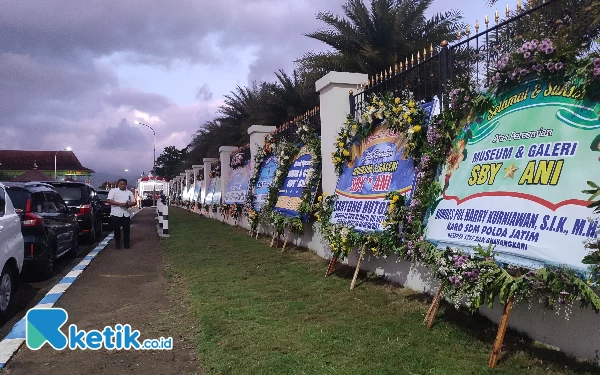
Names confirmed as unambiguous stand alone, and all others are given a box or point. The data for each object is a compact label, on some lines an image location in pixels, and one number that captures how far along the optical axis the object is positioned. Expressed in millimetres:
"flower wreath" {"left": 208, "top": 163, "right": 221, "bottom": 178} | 21816
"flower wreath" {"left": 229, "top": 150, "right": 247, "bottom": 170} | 17062
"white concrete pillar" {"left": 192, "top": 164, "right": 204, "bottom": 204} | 29839
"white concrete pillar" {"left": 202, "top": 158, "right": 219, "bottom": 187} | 25516
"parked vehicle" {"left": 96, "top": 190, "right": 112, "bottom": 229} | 17766
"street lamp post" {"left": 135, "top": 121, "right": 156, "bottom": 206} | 43844
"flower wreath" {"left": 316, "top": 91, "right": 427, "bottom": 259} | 5953
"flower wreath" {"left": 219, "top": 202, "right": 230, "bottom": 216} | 18816
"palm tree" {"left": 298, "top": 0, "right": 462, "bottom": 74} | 16000
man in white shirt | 12375
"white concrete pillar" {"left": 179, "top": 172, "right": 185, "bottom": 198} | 42375
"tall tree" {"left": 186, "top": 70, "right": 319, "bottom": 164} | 20719
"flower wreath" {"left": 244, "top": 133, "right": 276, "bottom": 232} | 13125
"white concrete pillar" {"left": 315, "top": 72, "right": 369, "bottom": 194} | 8555
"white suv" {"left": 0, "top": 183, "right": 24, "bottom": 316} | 5992
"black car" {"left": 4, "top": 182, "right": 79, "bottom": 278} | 7820
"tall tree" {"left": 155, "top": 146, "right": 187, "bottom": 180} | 96250
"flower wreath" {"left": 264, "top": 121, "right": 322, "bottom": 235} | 9492
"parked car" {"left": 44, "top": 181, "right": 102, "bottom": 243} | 13312
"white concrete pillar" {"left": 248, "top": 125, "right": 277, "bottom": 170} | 15447
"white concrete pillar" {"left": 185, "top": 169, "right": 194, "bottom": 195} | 34875
